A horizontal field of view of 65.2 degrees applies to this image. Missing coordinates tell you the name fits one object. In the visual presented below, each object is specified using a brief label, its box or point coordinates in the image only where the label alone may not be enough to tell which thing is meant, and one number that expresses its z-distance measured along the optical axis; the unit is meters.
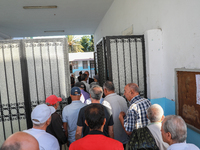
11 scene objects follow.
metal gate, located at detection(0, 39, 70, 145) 2.95
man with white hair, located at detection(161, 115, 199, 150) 1.23
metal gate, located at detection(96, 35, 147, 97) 3.27
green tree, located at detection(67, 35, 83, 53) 25.08
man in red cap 2.00
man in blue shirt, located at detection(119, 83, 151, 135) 2.00
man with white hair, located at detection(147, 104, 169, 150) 1.53
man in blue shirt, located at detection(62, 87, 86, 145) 2.23
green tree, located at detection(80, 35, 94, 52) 26.05
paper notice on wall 2.10
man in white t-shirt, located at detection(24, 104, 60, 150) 1.53
